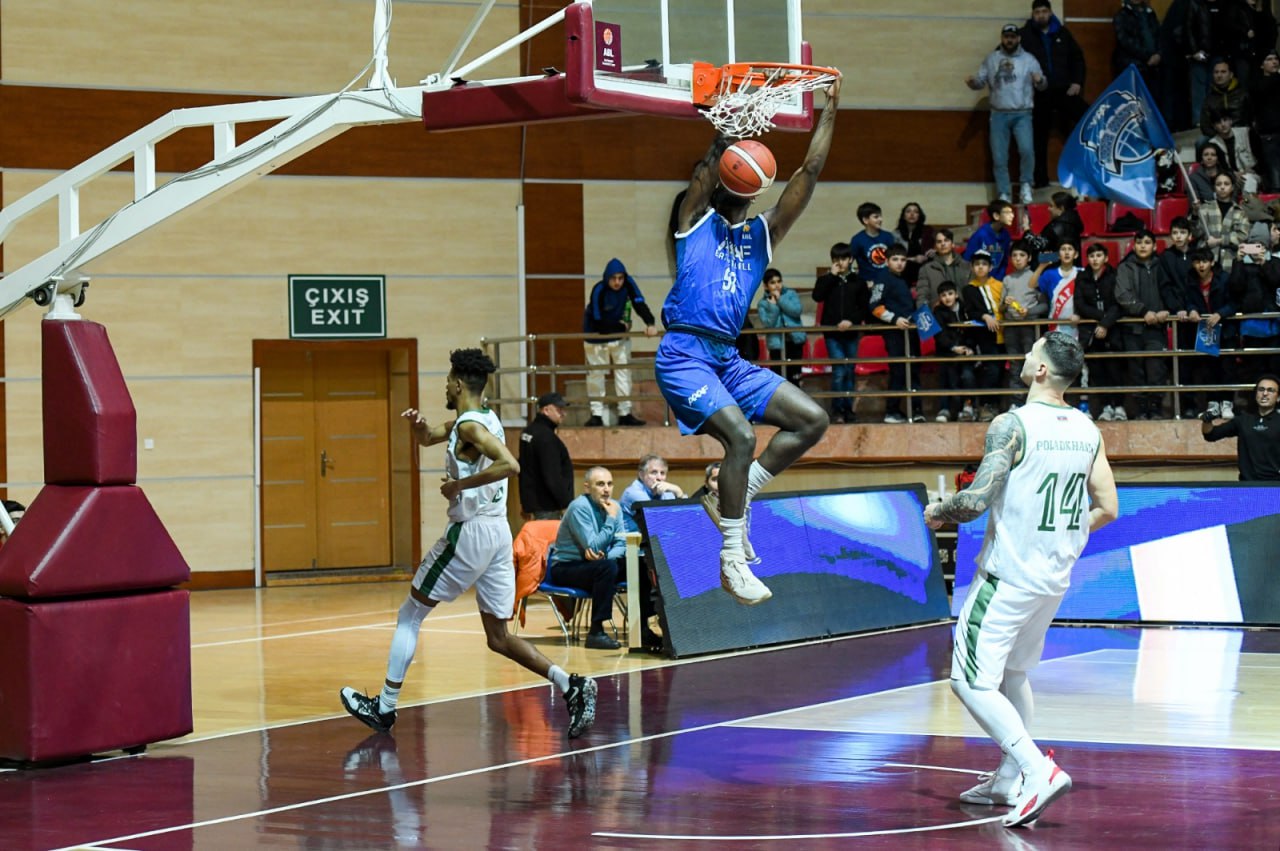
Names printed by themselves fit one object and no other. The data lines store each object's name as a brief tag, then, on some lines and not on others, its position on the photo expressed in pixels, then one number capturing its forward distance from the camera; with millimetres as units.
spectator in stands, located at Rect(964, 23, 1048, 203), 20922
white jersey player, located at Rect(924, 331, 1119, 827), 7137
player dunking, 7633
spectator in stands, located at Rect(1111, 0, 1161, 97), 21094
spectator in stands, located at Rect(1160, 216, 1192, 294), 16766
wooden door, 19938
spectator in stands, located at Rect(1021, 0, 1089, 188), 21000
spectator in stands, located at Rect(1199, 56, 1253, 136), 19672
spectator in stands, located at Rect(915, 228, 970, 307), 17859
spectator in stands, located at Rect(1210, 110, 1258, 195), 19109
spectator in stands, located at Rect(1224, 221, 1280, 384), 16422
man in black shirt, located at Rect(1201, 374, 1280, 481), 14359
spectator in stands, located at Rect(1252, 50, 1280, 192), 19156
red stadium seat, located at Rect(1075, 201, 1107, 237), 20141
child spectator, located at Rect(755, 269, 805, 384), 18438
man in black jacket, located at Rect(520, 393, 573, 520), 16312
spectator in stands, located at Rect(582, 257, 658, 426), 18641
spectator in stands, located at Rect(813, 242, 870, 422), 18047
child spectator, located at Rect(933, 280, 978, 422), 17547
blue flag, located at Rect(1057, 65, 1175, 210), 19609
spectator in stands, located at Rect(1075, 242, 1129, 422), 16812
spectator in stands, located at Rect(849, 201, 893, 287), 18188
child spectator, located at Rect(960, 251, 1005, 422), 17453
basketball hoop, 8227
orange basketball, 7449
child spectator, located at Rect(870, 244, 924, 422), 17797
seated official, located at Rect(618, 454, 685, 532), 14211
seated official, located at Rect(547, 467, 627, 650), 13516
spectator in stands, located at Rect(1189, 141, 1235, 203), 18219
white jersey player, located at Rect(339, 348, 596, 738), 9438
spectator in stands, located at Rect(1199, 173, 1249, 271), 17312
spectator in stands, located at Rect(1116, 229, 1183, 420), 16781
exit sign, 19484
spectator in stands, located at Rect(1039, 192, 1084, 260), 18062
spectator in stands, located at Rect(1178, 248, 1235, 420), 16625
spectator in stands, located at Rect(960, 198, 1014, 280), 18250
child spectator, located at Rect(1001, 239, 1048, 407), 17422
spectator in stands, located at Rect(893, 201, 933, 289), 19094
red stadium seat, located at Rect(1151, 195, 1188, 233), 19484
